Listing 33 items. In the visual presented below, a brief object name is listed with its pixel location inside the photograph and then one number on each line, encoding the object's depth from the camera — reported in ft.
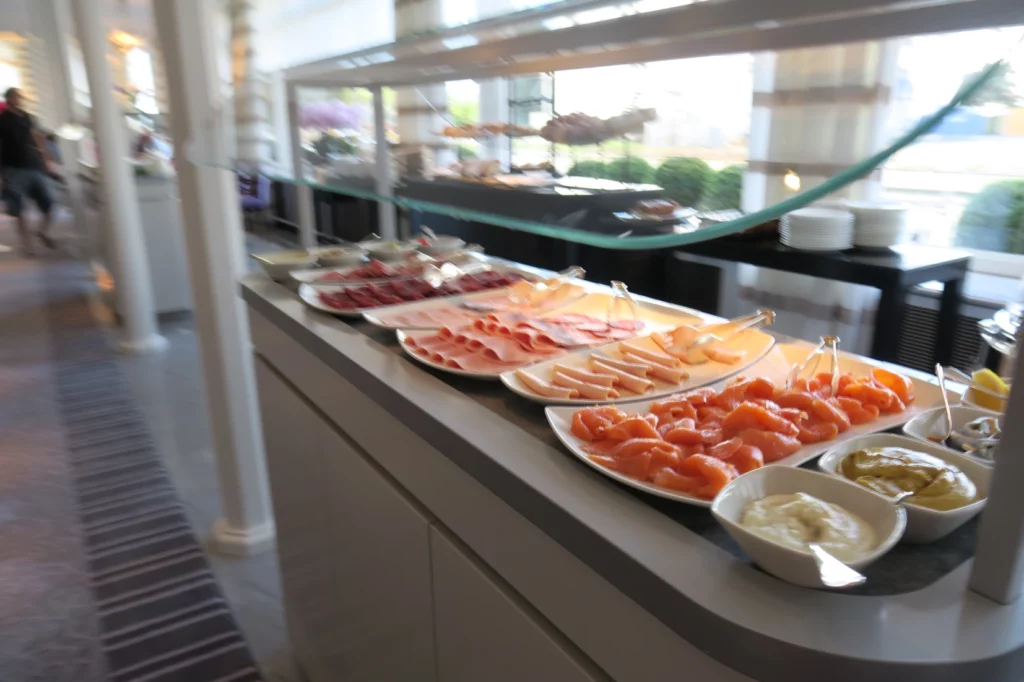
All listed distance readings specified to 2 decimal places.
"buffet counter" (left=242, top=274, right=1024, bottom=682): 1.63
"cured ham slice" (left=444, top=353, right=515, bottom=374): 3.23
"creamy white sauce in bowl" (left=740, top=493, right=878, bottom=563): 1.80
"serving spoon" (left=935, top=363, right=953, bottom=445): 2.43
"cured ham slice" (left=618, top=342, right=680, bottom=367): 3.22
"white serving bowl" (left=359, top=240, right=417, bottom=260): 5.72
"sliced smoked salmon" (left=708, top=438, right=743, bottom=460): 2.32
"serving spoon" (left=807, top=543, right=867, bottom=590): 1.62
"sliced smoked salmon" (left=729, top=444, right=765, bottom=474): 2.26
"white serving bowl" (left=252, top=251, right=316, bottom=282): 5.26
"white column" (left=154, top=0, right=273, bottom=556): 5.91
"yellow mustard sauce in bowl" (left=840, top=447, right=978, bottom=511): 1.97
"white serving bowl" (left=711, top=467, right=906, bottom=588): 1.72
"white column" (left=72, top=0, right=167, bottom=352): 11.67
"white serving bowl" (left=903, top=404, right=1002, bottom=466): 2.45
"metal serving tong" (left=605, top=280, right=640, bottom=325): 4.11
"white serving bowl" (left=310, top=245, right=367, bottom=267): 5.46
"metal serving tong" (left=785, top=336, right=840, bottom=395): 2.85
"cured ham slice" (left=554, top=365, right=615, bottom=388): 2.99
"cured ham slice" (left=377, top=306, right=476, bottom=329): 3.95
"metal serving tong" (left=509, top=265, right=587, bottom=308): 4.36
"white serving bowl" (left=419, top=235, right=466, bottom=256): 5.69
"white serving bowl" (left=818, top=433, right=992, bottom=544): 1.87
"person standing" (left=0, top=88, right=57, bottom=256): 21.86
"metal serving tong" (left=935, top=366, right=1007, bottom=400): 2.59
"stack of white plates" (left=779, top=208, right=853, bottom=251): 6.84
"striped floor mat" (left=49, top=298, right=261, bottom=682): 5.89
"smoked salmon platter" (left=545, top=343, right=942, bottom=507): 2.24
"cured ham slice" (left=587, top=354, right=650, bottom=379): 3.10
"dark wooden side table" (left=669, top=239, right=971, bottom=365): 6.36
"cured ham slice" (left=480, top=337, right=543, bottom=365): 3.36
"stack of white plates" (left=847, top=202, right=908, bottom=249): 6.81
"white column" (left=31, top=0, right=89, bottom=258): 19.61
